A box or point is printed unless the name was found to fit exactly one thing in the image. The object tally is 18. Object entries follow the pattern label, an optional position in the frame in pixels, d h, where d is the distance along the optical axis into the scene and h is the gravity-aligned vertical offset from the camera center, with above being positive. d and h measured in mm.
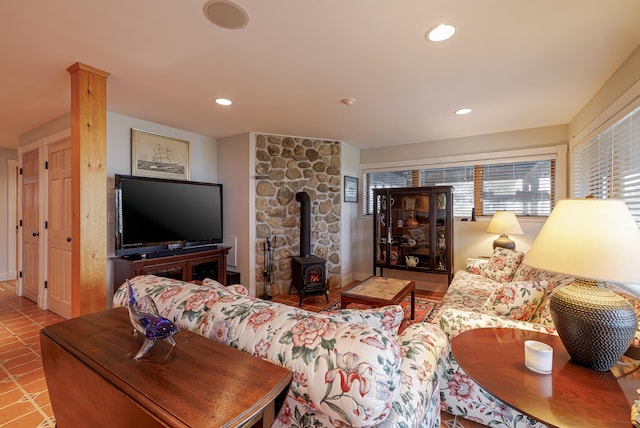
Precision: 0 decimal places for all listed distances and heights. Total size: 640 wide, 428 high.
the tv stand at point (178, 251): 3041 -474
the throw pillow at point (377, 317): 1252 -478
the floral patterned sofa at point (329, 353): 760 -446
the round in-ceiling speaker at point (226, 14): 1478 +1069
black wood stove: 3645 -733
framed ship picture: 3293 +674
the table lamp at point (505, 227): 3406 -194
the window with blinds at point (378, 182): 4680 +492
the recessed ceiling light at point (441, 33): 1665 +1070
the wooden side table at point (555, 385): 863 -613
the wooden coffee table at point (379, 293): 2574 -788
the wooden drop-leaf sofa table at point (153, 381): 691 -473
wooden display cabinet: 3955 -269
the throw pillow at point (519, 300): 1708 -545
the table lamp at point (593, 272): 1002 -217
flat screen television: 2969 -48
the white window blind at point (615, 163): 1971 +397
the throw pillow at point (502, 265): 2971 -580
